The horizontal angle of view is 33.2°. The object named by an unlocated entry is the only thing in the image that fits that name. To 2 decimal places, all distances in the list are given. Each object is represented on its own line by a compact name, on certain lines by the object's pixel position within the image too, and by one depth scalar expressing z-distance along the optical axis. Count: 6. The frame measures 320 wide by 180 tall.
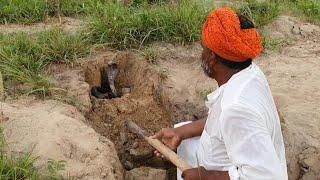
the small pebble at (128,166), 4.03
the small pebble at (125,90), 4.66
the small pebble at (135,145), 4.18
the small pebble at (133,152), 4.12
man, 2.65
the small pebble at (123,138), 4.18
